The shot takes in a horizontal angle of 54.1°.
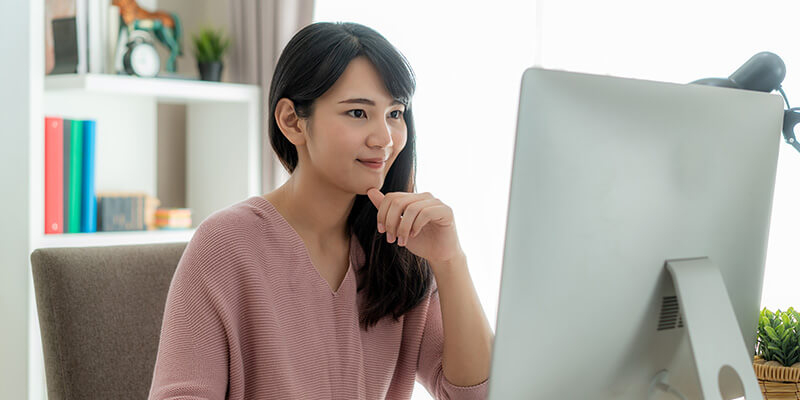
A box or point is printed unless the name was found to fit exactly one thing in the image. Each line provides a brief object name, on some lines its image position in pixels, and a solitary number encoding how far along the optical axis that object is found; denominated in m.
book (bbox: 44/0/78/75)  2.48
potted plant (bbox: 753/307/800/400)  1.04
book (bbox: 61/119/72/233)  2.39
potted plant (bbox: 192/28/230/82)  2.78
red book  2.34
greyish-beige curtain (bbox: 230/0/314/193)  2.77
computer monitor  0.73
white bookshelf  2.20
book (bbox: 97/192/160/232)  2.52
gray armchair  1.17
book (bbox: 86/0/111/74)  2.62
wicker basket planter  1.04
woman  1.11
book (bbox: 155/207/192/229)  2.69
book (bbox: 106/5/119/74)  2.67
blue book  2.43
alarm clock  2.59
